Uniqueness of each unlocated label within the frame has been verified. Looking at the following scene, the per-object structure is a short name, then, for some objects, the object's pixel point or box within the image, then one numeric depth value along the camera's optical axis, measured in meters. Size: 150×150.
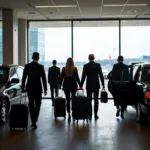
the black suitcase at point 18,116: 7.04
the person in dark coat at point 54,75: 11.16
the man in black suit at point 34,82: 7.20
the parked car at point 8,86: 7.57
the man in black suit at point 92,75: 8.20
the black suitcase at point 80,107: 7.75
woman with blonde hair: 8.05
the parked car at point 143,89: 7.24
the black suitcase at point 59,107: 8.47
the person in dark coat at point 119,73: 8.62
